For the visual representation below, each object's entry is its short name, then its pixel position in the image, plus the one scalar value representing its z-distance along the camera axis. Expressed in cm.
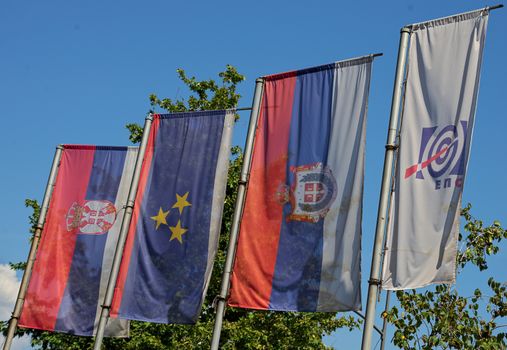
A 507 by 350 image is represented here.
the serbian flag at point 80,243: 1622
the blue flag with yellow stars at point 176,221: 1416
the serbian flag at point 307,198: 1212
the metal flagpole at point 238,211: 1324
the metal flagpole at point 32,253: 1675
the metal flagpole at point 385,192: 1116
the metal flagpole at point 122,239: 1492
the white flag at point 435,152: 1098
